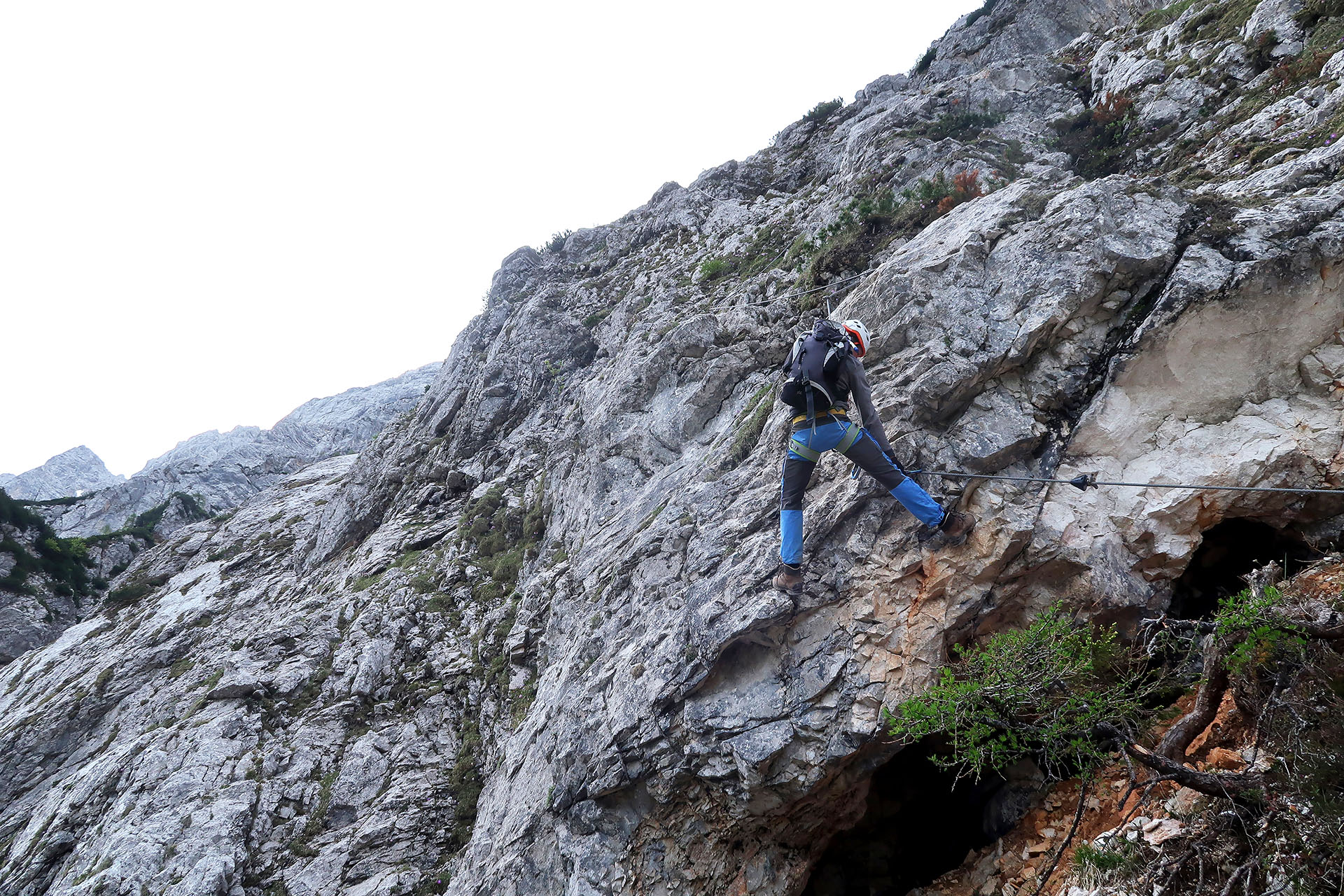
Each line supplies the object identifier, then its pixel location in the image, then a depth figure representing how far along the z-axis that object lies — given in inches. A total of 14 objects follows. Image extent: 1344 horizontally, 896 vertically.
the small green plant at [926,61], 1003.9
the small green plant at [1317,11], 425.1
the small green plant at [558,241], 1071.0
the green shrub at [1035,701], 230.2
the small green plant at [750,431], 405.4
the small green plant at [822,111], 1017.5
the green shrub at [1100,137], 518.0
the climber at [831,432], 273.4
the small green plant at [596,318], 833.5
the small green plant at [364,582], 644.1
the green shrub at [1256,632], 189.2
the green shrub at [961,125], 592.1
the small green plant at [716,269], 716.7
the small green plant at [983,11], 1069.8
